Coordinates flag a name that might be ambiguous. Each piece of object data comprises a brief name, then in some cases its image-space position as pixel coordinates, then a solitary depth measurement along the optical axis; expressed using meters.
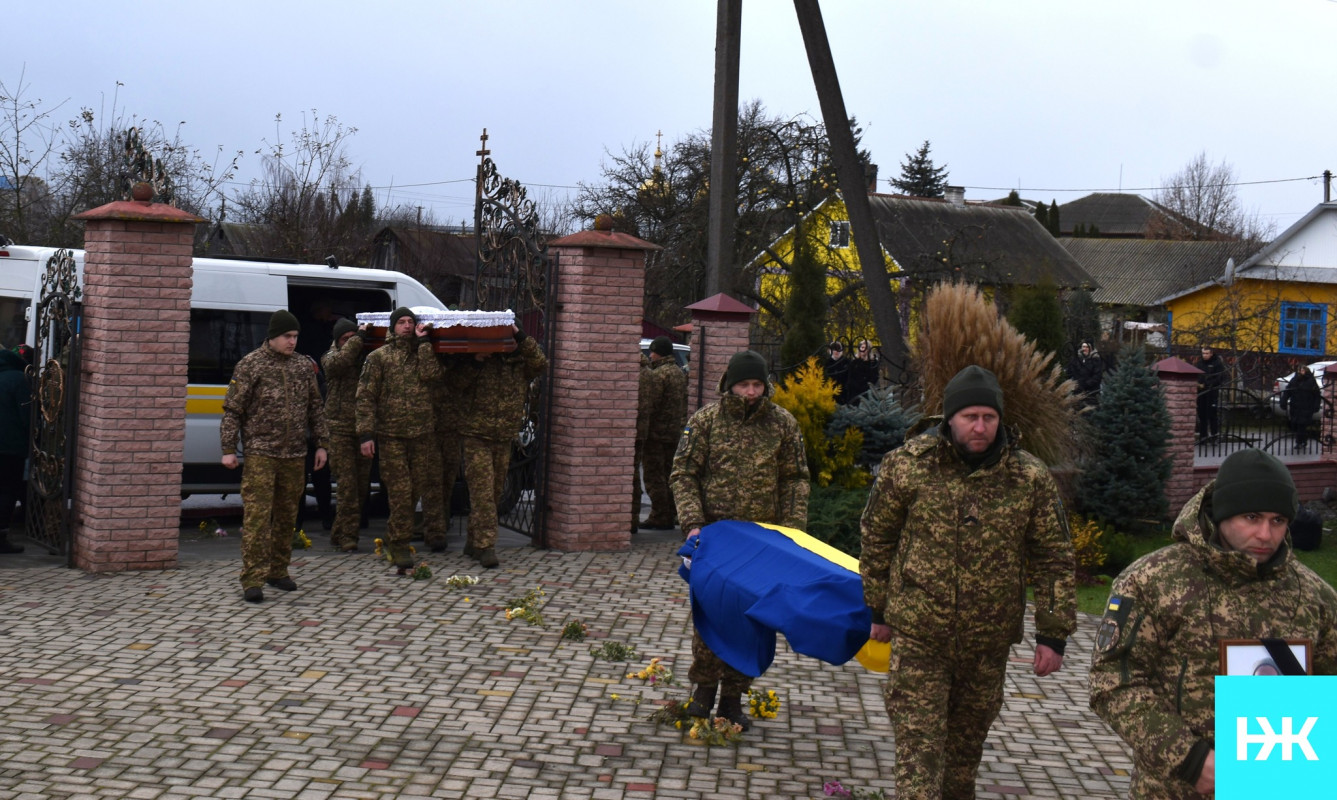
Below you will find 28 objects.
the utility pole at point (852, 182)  14.62
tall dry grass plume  11.97
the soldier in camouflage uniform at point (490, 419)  10.24
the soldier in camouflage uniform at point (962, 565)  4.56
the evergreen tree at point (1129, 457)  13.86
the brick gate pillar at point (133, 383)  9.55
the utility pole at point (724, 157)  14.01
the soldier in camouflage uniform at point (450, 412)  10.50
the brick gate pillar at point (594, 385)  11.31
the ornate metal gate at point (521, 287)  11.57
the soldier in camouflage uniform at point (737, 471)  6.29
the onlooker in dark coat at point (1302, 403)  18.33
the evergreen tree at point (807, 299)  21.23
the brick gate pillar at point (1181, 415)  15.52
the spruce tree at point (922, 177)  68.88
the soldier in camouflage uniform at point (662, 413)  12.59
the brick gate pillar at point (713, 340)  12.62
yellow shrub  11.91
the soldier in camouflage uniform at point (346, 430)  10.98
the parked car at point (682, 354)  20.86
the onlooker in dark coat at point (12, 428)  10.23
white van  11.37
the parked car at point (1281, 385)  18.44
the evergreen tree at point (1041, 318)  16.84
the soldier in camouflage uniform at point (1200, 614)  3.35
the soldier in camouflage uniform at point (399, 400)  10.08
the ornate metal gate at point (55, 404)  9.86
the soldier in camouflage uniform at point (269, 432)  8.63
